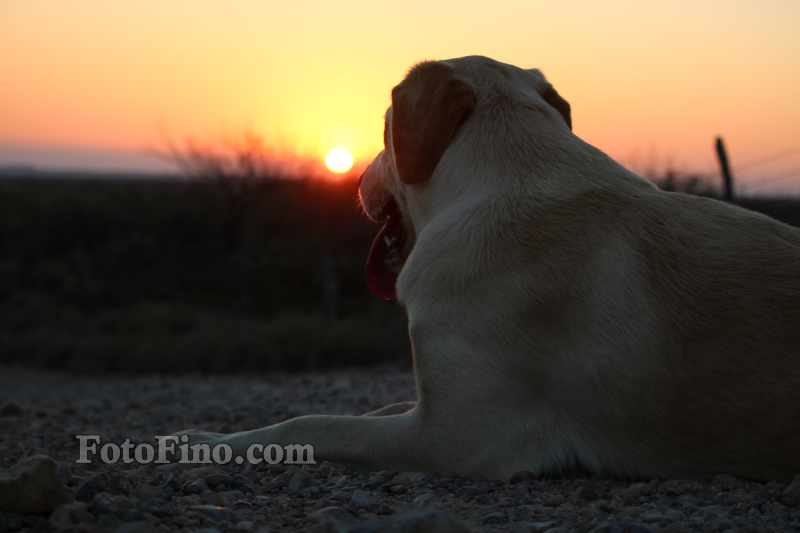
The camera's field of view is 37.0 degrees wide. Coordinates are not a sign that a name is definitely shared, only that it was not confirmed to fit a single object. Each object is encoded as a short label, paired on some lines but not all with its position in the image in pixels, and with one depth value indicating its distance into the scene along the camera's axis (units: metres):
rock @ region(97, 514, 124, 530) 0.94
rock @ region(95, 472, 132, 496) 1.02
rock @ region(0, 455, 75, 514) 0.96
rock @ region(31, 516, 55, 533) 0.94
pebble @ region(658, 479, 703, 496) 1.03
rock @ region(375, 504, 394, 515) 0.99
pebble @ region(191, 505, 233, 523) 0.98
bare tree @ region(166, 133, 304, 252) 21.78
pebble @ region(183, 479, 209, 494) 1.06
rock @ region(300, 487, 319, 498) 1.05
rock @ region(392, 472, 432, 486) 1.07
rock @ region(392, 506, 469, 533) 0.89
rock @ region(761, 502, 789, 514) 0.98
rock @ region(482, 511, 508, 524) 0.97
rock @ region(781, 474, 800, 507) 0.98
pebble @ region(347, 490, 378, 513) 0.99
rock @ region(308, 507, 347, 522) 0.98
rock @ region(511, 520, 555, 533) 0.95
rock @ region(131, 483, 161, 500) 1.03
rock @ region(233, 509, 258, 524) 0.98
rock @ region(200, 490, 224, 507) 1.03
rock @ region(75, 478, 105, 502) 0.99
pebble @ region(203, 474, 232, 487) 1.08
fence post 8.93
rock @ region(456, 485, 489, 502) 1.03
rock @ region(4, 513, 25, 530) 0.95
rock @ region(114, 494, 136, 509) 0.97
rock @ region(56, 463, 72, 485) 1.06
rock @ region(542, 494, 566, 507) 1.01
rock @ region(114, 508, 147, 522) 0.95
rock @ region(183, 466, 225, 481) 1.10
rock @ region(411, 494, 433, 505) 1.01
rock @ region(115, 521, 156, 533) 0.93
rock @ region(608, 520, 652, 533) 0.92
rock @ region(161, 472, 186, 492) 1.06
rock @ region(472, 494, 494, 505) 1.02
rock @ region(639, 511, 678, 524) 0.96
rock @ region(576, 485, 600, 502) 1.02
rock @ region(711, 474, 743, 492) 1.03
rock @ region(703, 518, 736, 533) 0.94
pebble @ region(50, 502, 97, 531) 0.94
